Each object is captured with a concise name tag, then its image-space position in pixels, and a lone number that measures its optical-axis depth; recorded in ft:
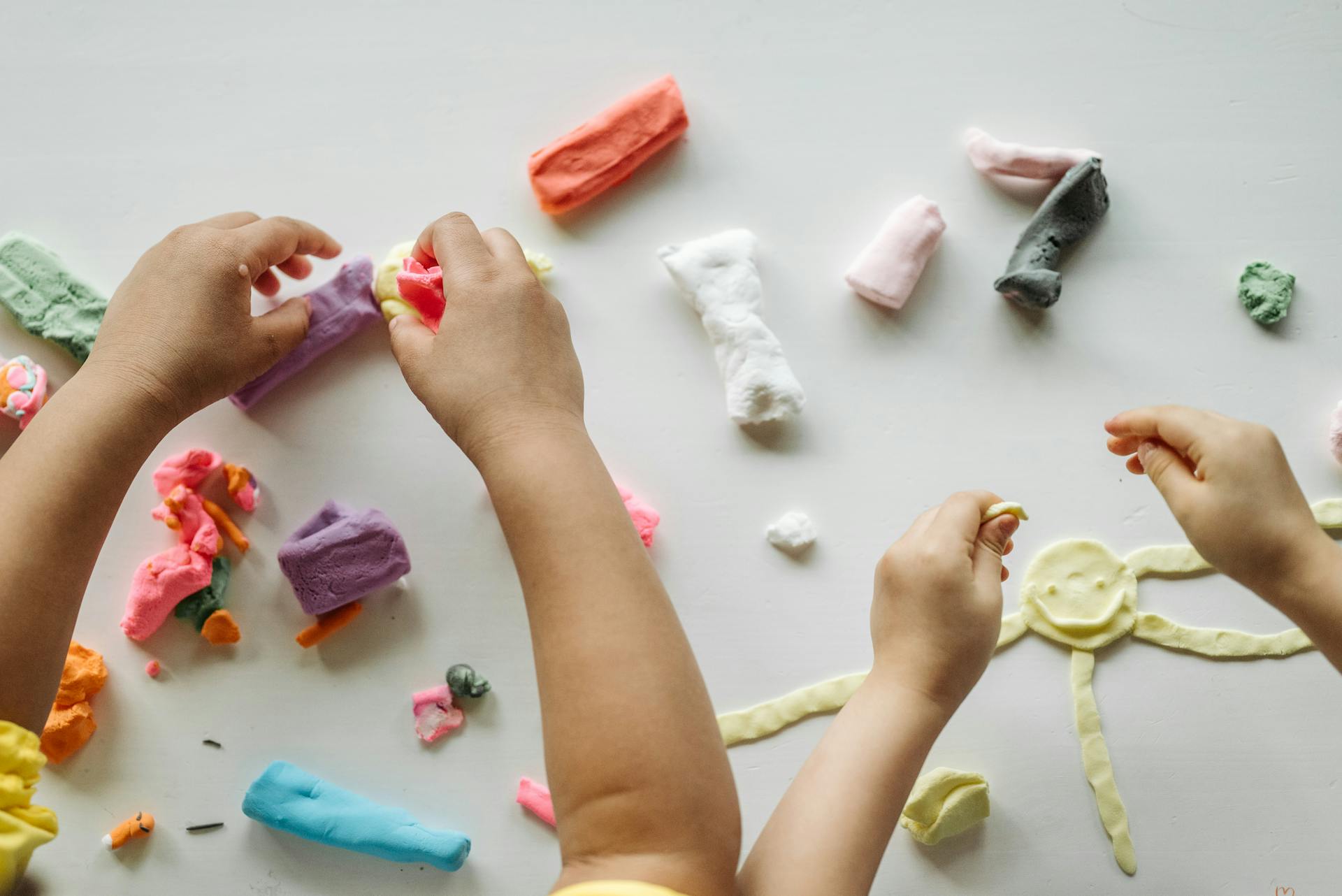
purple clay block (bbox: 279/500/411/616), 2.61
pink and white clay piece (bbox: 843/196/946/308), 2.73
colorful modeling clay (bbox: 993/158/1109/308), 2.70
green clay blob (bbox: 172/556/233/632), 2.69
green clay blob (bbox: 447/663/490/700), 2.64
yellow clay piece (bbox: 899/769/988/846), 2.55
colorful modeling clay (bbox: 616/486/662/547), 2.66
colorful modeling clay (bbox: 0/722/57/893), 1.88
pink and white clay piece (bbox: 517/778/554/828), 2.62
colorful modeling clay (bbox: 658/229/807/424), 2.69
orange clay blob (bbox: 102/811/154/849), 2.62
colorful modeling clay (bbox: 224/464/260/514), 2.70
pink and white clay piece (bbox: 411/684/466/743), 2.66
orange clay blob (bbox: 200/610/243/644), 2.67
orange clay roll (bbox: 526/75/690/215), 2.77
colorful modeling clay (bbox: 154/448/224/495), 2.69
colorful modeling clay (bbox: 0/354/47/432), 2.69
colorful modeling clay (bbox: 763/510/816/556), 2.67
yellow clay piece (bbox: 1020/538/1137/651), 2.67
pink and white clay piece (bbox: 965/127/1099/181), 2.75
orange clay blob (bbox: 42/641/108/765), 2.62
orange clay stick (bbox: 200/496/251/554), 2.72
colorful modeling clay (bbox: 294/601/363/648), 2.68
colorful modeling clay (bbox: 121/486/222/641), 2.64
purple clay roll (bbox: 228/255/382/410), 2.73
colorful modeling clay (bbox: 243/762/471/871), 2.58
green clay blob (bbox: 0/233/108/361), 2.76
